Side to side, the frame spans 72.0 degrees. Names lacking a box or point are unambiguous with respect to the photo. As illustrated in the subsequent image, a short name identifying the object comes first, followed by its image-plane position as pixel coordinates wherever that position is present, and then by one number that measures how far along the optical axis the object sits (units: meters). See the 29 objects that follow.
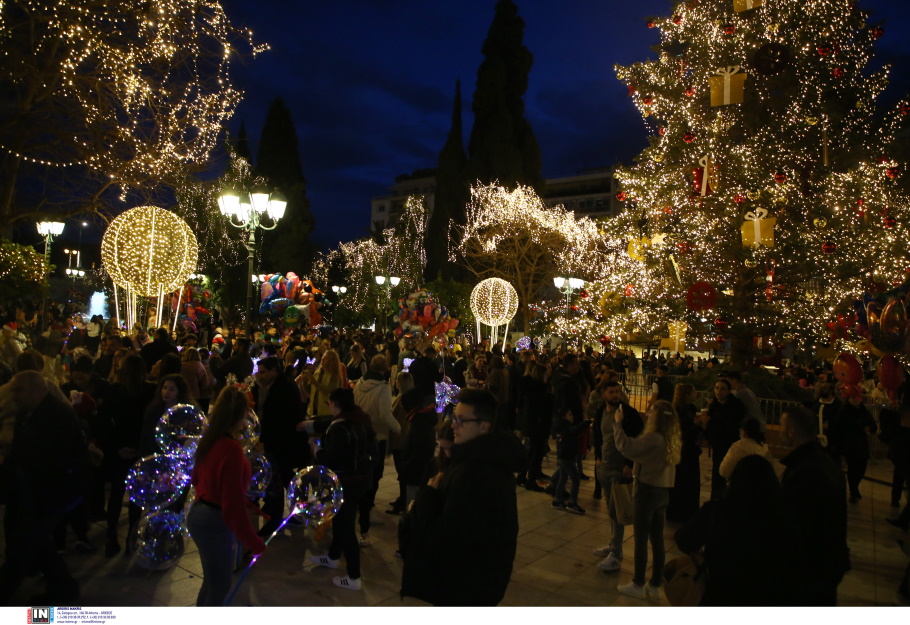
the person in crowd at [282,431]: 5.49
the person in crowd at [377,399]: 6.05
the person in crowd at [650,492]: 4.74
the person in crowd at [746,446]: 4.87
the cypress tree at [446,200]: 40.03
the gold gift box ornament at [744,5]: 12.74
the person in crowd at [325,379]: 6.61
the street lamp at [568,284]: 21.86
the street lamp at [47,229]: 16.81
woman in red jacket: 3.37
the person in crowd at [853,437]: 8.12
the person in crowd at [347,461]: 4.57
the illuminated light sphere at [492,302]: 20.08
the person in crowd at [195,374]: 6.27
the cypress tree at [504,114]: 37.97
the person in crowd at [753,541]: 2.89
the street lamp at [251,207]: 10.38
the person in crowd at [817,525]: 3.12
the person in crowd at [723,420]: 6.94
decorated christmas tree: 13.50
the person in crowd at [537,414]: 8.27
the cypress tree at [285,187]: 42.34
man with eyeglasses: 2.63
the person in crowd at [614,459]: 5.03
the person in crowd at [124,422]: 5.18
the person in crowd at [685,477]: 6.62
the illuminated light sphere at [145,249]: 10.76
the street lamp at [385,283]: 31.63
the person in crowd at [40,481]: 3.80
